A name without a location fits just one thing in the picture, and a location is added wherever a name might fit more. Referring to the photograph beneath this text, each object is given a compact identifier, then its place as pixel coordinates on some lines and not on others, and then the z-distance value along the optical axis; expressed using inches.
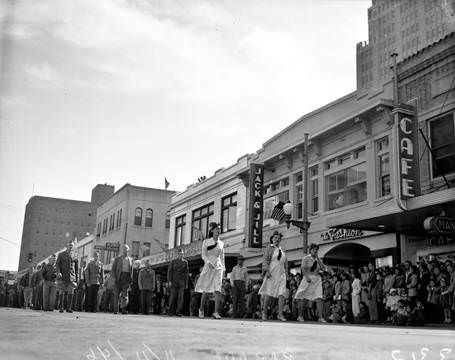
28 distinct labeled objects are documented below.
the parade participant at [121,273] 614.5
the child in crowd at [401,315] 513.7
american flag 916.0
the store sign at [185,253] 1132.1
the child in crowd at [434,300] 534.9
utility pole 777.9
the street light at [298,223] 779.9
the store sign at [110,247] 1726.6
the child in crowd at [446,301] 517.5
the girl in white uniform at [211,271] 458.9
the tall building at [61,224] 4077.3
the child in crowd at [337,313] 632.4
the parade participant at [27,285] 935.5
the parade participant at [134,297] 737.6
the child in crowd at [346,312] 635.5
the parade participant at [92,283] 664.4
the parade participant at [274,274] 482.9
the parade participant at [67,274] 581.3
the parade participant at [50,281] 606.5
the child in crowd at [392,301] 553.0
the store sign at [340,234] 805.3
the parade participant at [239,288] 633.6
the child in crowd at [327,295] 666.8
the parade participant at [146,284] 629.9
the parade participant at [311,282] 497.0
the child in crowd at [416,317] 508.7
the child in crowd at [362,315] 618.8
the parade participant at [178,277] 559.2
